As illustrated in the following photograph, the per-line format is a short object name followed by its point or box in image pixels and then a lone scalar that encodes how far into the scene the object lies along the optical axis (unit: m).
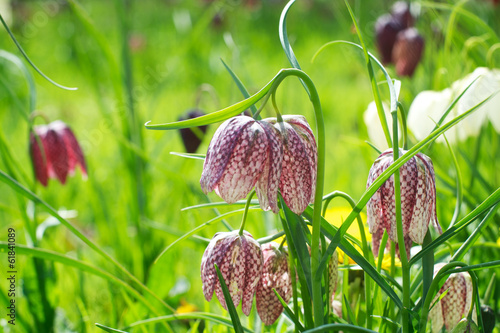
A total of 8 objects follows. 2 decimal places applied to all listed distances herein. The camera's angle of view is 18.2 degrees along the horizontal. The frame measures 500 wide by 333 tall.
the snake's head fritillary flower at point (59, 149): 0.89
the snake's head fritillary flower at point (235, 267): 0.65
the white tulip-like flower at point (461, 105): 0.78
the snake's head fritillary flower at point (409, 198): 0.63
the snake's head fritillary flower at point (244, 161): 0.61
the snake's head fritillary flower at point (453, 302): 0.67
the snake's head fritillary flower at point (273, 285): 0.66
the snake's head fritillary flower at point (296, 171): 0.62
